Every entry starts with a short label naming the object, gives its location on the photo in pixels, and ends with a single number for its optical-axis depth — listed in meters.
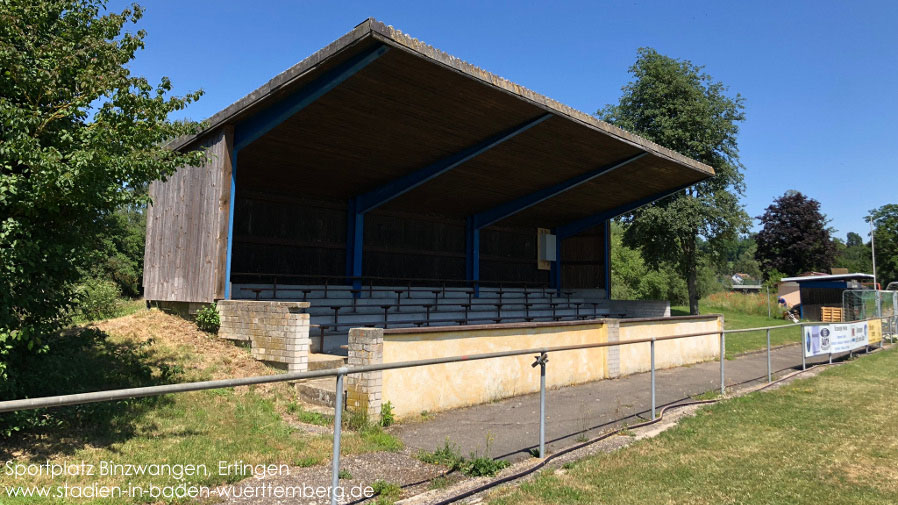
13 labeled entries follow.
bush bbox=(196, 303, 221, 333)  10.97
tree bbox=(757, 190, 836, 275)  55.12
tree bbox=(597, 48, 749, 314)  26.20
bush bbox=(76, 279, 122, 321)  14.23
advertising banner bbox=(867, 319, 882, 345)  18.28
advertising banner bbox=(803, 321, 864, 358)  13.85
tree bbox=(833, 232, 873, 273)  67.47
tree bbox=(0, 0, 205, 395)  5.57
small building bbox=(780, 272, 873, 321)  35.69
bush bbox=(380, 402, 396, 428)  7.43
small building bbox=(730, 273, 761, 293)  116.81
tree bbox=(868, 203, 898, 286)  59.47
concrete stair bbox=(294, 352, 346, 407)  8.47
